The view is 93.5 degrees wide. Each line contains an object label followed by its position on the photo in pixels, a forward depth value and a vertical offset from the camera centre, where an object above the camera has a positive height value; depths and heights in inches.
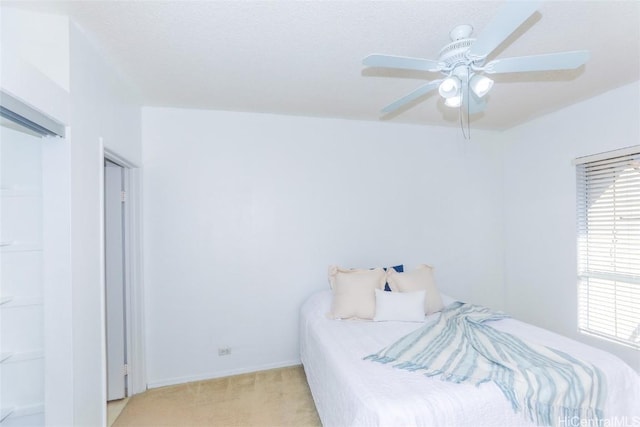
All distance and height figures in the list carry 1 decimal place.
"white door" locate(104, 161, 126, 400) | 97.6 -22.5
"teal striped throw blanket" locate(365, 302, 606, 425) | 59.9 -34.4
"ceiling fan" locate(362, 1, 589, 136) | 51.9 +27.7
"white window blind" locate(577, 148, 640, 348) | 99.1 -13.2
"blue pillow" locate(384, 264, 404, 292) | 122.3 -22.8
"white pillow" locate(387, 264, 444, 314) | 105.7 -26.2
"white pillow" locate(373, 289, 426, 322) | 97.7 -31.1
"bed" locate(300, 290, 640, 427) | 55.4 -35.8
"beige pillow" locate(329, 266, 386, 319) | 100.3 -27.6
